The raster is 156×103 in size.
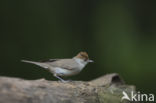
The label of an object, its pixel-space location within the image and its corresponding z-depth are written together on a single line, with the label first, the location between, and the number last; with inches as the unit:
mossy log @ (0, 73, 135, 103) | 232.1
